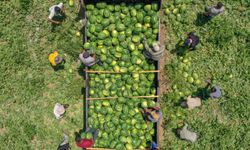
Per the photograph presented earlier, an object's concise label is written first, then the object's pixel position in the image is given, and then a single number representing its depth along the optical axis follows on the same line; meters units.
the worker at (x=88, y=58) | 6.48
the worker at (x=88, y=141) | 6.52
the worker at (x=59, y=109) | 7.23
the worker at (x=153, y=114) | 6.56
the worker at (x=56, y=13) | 7.00
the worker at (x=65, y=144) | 7.10
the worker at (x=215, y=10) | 6.73
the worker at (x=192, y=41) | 6.78
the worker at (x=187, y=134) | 6.97
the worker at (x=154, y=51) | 6.34
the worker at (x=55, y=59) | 7.02
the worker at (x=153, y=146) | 6.54
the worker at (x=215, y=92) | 6.85
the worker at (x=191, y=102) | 7.05
